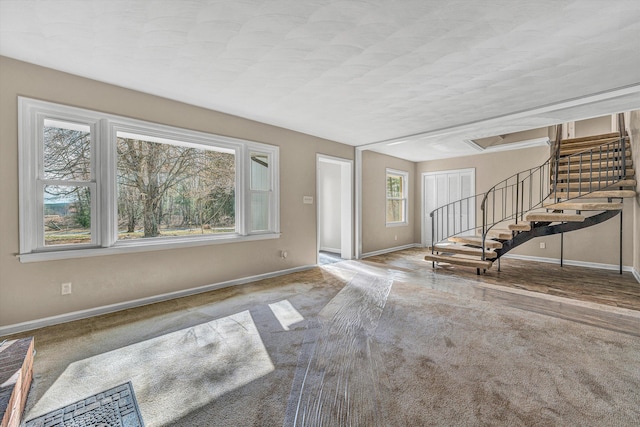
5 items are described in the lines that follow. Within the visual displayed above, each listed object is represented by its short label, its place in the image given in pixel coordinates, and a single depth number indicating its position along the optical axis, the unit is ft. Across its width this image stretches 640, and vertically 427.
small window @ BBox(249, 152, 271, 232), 14.66
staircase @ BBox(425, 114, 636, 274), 14.47
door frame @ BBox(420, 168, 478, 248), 26.13
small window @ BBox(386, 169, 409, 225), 24.31
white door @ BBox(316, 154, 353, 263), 20.21
